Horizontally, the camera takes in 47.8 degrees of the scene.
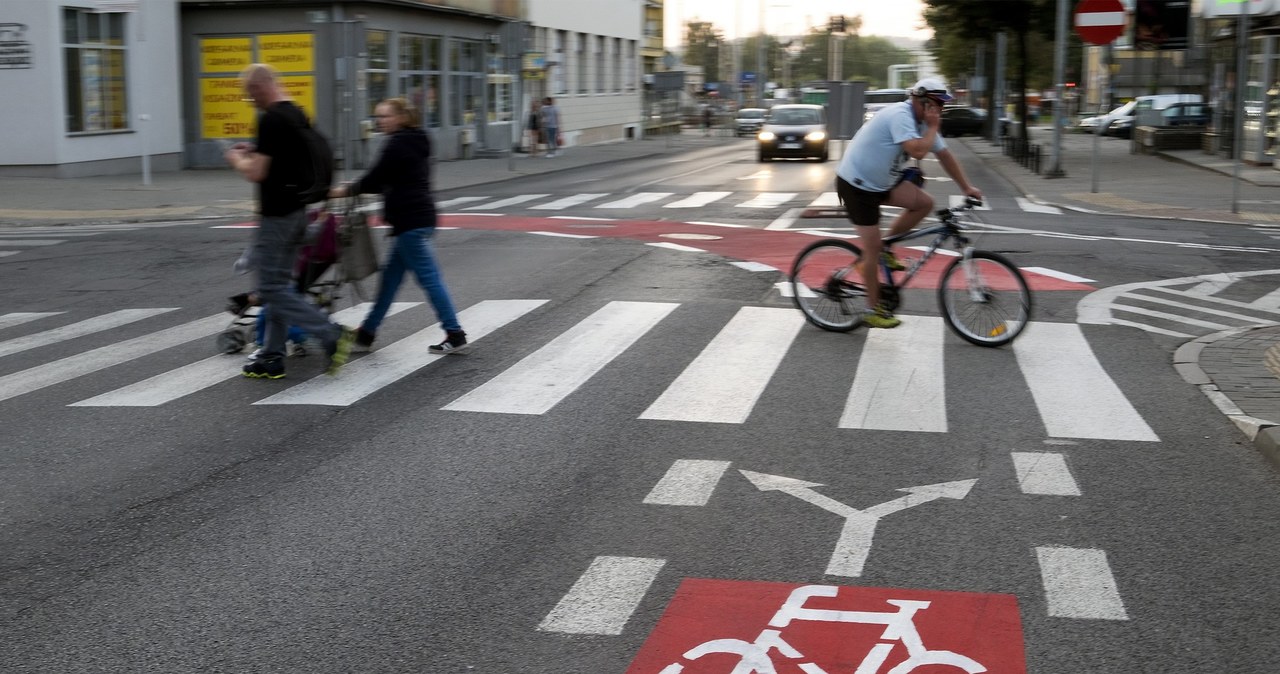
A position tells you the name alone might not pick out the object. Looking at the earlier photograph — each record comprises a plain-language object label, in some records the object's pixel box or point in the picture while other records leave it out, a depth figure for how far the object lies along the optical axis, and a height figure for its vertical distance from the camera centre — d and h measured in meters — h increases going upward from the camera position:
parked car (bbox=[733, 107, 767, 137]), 65.00 +0.42
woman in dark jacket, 8.97 -0.47
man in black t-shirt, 8.11 -0.44
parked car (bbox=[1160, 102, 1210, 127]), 43.41 +0.51
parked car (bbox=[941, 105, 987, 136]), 59.47 +0.48
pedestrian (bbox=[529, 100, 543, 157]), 40.81 +0.22
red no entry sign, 23.14 +1.78
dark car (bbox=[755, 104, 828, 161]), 37.47 -0.07
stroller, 8.98 -0.75
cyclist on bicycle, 9.27 -0.23
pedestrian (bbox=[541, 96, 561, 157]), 40.88 +0.28
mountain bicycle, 9.38 -1.04
